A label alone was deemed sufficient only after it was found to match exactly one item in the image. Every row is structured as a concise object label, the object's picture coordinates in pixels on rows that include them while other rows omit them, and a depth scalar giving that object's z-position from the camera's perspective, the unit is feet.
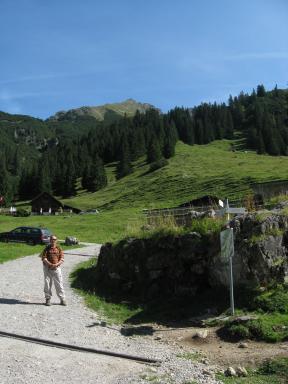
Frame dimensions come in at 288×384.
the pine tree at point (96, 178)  511.81
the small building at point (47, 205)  376.07
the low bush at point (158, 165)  496.64
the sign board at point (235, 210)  53.12
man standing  54.24
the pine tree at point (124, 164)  534.37
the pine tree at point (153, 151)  530.96
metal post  43.34
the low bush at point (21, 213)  319.88
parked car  150.82
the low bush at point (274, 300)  42.52
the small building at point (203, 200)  199.89
